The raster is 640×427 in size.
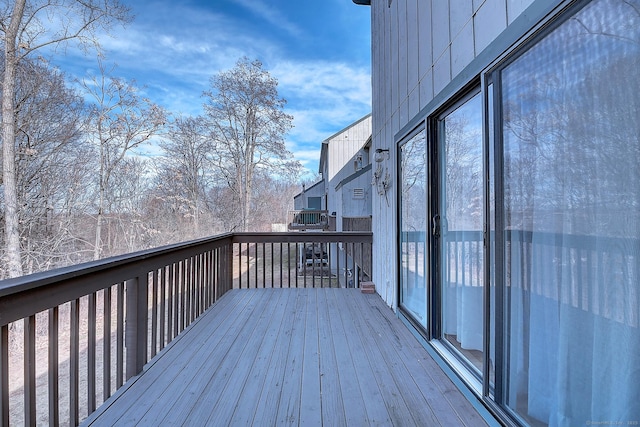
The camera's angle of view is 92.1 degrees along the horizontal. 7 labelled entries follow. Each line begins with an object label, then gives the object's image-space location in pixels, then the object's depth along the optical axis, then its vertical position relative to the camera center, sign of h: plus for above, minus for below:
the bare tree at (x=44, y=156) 6.35 +1.35
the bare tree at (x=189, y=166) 10.92 +1.93
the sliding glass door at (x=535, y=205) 0.98 +0.05
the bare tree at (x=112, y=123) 7.76 +2.58
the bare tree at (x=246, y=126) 11.70 +3.63
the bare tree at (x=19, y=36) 5.77 +3.53
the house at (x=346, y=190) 6.38 +0.76
